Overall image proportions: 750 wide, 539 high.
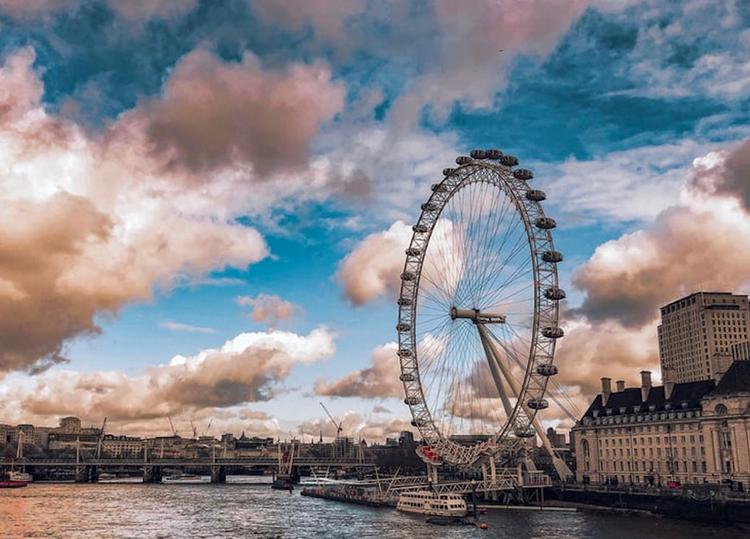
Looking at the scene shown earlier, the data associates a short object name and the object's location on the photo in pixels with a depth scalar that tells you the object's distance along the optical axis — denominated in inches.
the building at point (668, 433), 3459.6
